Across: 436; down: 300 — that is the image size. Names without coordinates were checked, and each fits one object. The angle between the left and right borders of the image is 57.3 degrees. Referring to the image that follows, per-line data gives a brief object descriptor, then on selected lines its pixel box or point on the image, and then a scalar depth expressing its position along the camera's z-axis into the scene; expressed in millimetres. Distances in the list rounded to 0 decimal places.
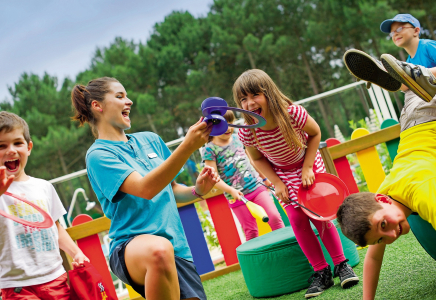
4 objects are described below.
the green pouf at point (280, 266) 2945
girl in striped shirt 2732
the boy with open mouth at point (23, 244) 2174
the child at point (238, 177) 3721
